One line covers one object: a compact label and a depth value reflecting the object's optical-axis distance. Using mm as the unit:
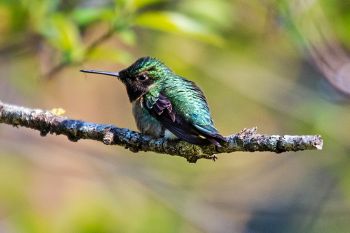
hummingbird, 6698
